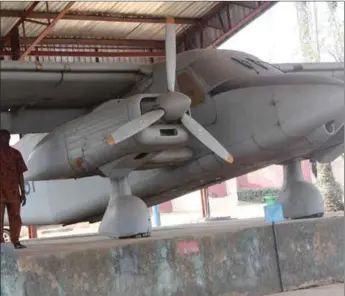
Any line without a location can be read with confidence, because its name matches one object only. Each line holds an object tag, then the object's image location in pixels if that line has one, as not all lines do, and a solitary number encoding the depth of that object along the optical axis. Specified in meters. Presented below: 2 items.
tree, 18.36
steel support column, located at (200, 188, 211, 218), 20.56
